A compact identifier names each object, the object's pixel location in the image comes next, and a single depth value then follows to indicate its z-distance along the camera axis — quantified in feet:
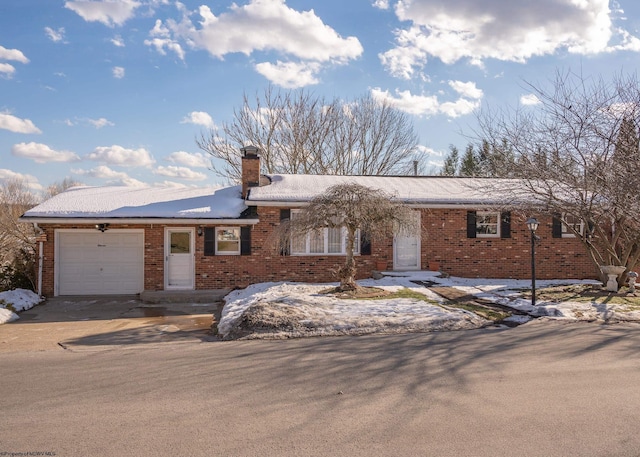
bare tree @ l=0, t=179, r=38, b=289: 43.98
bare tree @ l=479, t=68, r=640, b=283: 36.32
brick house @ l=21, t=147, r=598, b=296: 44.75
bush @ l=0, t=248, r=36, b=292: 43.50
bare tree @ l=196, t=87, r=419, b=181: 93.56
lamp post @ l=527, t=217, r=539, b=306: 33.88
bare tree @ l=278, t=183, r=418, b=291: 36.49
